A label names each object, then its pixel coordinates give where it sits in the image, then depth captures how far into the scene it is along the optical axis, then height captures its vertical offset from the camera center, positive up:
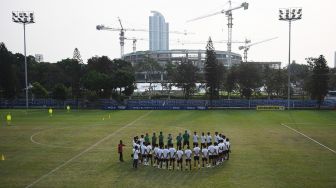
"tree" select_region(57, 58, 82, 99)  87.31 +3.91
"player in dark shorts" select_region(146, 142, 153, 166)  24.06 -4.15
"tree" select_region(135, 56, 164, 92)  109.06 +7.59
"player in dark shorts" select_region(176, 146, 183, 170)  22.80 -4.20
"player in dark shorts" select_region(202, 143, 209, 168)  23.31 -4.17
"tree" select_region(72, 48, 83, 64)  90.05 +9.00
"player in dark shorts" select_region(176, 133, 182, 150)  27.78 -3.92
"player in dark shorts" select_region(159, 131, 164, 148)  27.68 -3.88
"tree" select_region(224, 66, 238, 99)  84.49 +2.59
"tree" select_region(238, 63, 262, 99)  81.94 +2.98
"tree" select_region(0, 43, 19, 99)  80.69 +3.29
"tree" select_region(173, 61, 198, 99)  86.19 +3.33
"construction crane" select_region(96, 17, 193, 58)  194.62 +30.67
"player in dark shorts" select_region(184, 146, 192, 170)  22.80 -4.12
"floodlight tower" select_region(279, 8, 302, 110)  66.88 +14.15
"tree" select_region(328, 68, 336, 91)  89.00 +2.79
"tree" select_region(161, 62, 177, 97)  94.62 +4.50
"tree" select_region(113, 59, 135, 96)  77.38 +2.33
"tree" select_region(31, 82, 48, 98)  81.56 +0.12
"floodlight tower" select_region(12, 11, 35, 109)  69.31 +14.02
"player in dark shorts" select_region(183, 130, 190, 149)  28.59 -3.79
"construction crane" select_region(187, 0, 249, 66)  159.62 +36.34
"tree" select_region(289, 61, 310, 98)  102.08 +4.62
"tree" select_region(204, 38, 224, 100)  80.31 +4.10
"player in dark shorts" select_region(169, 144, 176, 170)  22.91 -4.16
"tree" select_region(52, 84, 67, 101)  74.12 -0.31
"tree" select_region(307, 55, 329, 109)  71.81 +2.15
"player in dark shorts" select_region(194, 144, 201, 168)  23.12 -4.08
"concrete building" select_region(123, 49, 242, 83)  182.88 +19.00
